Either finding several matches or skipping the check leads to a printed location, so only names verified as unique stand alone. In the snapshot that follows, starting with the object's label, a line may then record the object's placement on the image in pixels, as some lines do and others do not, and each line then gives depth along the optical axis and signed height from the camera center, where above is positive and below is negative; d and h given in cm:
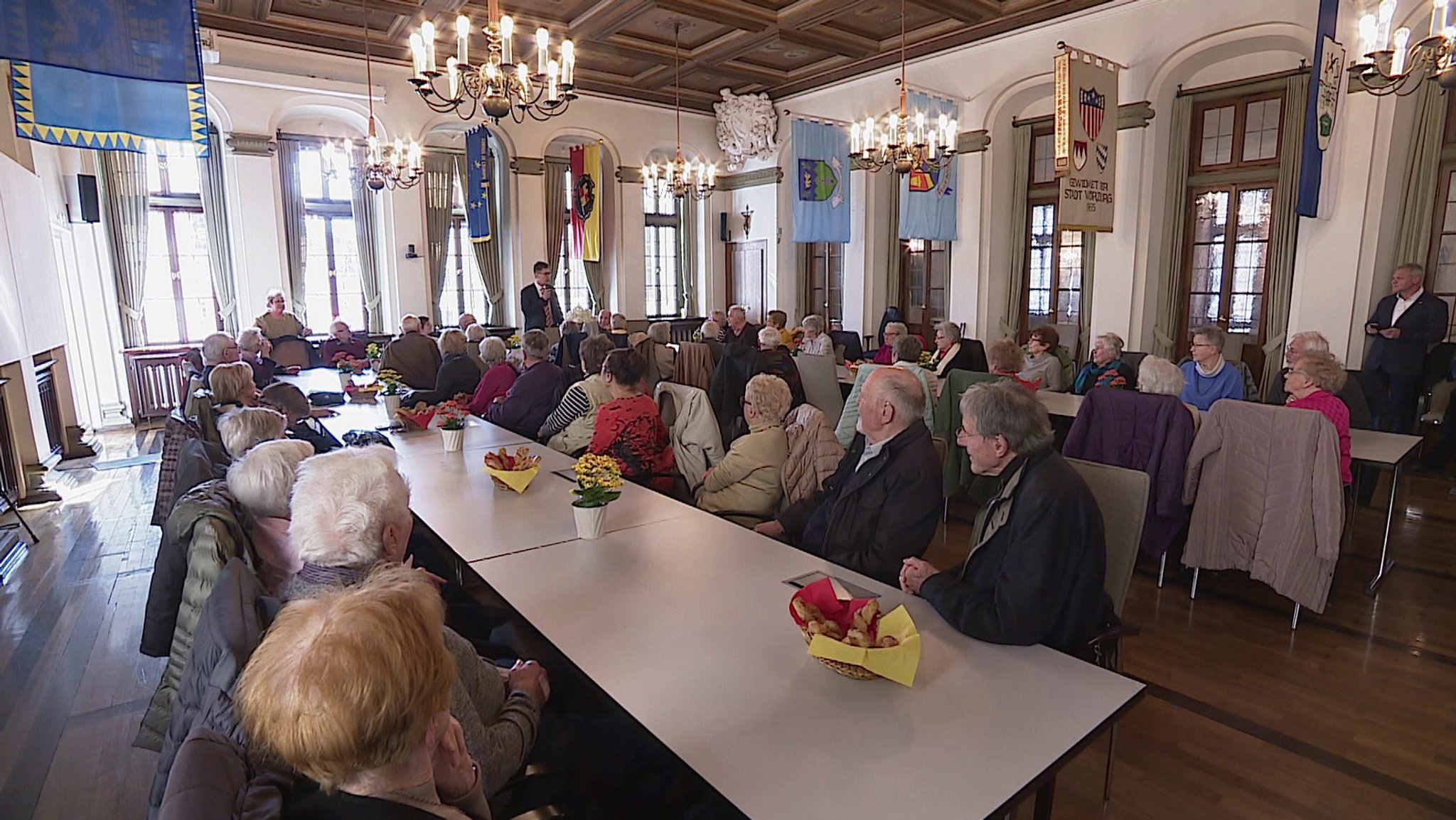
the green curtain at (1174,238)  750 +44
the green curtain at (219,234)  865 +69
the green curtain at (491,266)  1056 +34
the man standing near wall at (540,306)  899 -19
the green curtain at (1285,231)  676 +46
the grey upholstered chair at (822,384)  572 -74
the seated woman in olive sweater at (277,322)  811 -31
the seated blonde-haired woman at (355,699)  91 -50
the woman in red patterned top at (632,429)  366 -68
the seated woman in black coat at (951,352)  629 -57
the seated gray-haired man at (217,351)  570 -43
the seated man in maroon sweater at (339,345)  814 -56
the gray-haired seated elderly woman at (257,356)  635 -52
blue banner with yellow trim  260 +88
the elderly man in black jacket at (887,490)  246 -68
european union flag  895 +127
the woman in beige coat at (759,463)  319 -74
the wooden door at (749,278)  1195 +16
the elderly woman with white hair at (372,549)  157 -58
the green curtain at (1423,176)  603 +83
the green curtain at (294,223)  921 +85
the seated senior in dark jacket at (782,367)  547 -57
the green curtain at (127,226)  827 +76
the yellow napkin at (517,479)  295 -73
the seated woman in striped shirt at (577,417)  405 -69
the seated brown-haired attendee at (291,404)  402 -59
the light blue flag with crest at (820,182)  908 +127
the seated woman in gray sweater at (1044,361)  583 -60
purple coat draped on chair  363 -79
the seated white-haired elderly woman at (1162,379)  393 -50
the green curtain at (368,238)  968 +69
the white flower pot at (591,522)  243 -74
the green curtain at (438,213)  1023 +105
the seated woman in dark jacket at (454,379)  548 -64
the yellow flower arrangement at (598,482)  241 -61
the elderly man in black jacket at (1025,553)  179 -67
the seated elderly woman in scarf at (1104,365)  560 -61
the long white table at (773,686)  129 -83
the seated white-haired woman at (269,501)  204 -55
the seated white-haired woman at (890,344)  785 -62
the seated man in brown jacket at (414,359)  623 -56
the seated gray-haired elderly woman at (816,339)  811 -56
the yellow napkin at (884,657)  154 -75
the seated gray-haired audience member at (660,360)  644 -61
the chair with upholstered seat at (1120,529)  221 -72
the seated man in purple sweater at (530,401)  459 -67
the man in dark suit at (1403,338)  586 -45
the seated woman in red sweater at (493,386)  510 -64
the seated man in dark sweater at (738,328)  870 -48
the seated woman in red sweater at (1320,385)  354 -50
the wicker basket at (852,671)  156 -79
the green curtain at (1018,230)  883 +63
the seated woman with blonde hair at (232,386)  382 -46
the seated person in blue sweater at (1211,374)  476 -59
